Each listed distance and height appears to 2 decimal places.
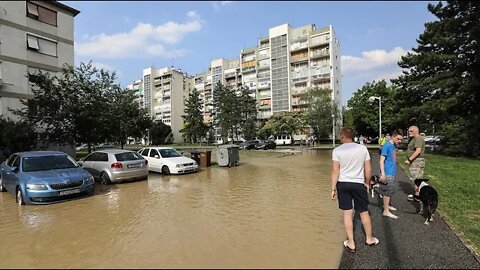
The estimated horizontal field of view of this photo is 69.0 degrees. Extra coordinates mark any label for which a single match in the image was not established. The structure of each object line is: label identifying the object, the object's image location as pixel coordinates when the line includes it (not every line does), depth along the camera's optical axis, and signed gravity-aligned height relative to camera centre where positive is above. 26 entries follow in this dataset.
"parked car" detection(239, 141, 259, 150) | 47.18 -1.53
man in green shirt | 8.05 -0.57
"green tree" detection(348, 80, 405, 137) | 54.72 +3.80
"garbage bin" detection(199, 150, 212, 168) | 19.67 -1.34
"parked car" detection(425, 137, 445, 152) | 26.62 -1.31
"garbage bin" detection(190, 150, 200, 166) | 19.84 -1.20
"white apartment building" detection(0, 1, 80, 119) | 24.50 +7.15
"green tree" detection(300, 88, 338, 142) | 56.91 +3.34
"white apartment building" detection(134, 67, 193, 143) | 105.56 +13.38
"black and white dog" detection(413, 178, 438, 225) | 6.39 -1.30
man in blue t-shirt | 7.02 -0.86
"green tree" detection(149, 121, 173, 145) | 90.38 +0.47
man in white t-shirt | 5.16 -0.76
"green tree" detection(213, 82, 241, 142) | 66.81 +4.27
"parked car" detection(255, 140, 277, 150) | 45.50 -1.51
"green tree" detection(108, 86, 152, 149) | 24.45 +1.85
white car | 16.08 -1.22
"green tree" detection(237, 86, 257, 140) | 68.06 +4.23
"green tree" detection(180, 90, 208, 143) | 73.56 +3.81
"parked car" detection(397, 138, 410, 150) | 36.78 -1.59
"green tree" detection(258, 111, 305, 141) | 62.09 +1.64
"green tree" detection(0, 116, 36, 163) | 17.75 +0.10
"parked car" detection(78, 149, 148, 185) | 13.26 -1.13
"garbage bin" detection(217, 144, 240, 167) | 19.56 -1.21
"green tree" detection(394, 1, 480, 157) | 22.59 +3.61
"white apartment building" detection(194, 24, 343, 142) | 70.44 +14.59
